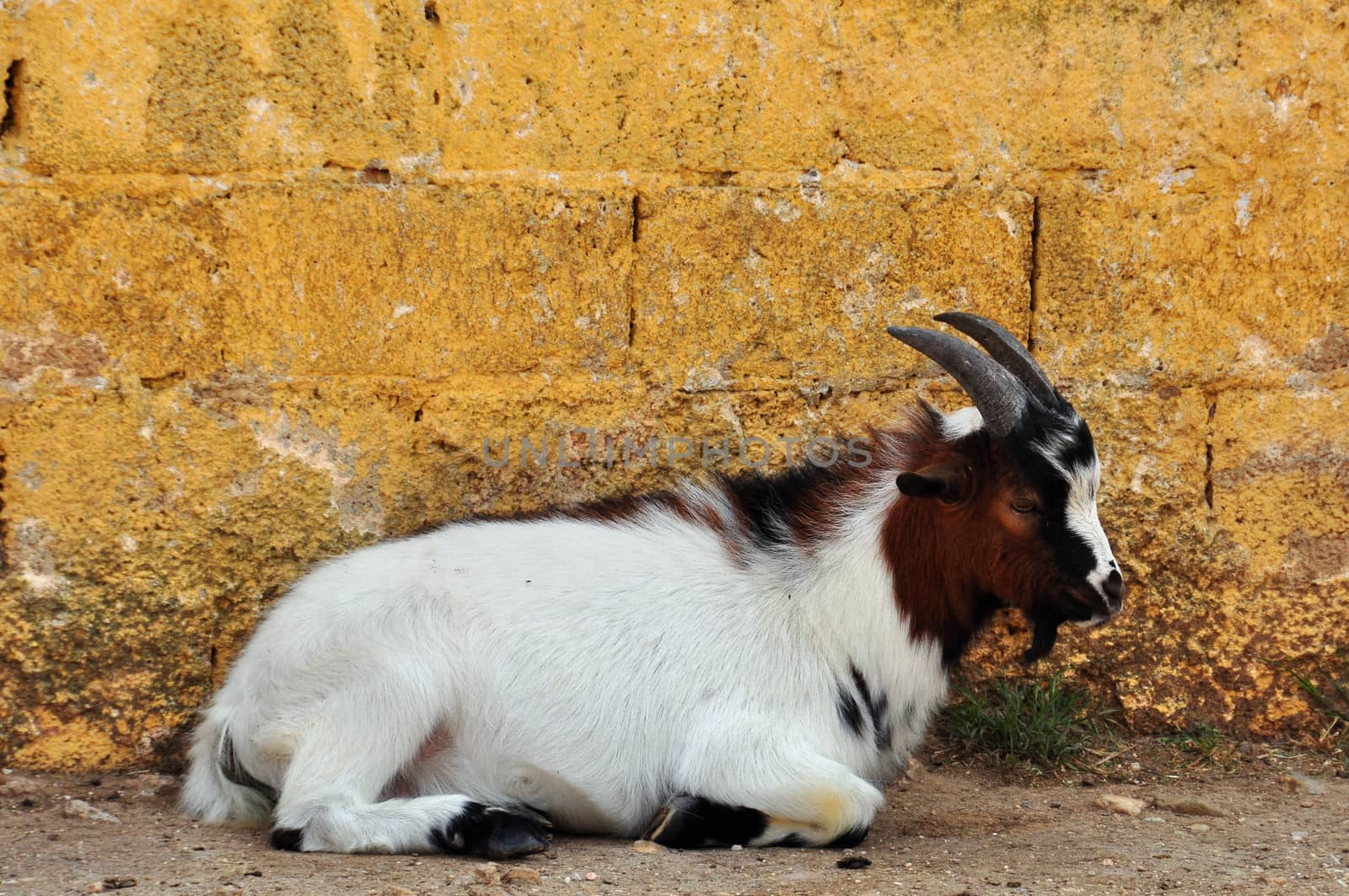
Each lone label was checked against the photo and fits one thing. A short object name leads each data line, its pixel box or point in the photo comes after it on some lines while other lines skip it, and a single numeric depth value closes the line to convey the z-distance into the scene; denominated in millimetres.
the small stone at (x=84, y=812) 8406
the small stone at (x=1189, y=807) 8730
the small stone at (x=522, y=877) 7031
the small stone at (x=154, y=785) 8930
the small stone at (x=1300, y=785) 9242
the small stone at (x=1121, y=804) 8766
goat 7711
